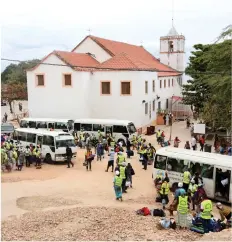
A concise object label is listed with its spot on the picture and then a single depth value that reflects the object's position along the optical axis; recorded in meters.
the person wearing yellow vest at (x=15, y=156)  14.46
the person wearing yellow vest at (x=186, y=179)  11.08
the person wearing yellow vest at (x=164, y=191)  10.45
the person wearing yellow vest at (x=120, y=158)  12.80
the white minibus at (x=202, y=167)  11.04
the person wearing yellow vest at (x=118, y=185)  10.81
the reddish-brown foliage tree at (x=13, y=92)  36.30
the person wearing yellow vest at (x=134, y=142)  18.59
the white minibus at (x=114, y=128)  19.23
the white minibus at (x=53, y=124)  20.59
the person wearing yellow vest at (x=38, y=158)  15.11
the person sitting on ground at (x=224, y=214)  8.92
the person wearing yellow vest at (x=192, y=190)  10.45
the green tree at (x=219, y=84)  16.37
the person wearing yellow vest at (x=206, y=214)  8.52
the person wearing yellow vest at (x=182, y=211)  8.88
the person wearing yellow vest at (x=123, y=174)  11.41
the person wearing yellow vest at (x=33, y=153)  15.12
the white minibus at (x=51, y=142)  15.84
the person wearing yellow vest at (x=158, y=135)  19.98
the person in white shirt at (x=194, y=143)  17.63
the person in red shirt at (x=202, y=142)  17.96
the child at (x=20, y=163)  14.66
